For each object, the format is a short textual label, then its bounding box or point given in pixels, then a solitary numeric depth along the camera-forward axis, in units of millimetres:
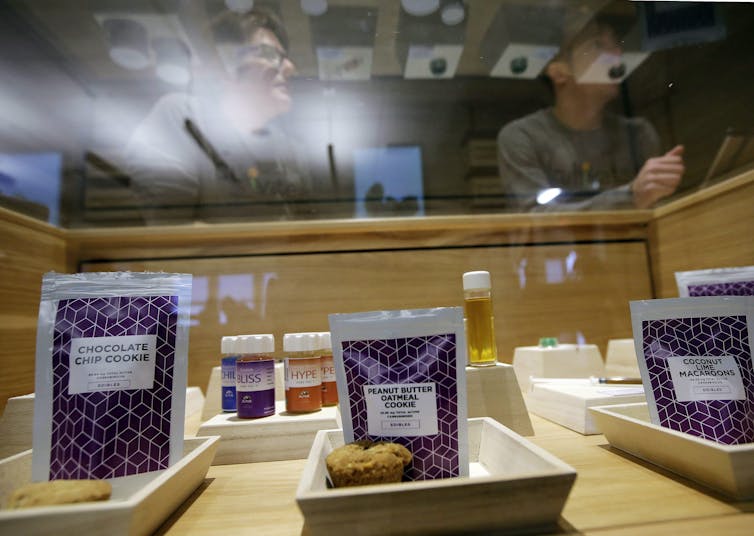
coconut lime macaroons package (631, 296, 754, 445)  472
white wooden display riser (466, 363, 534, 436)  628
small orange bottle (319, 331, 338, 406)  711
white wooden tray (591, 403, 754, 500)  384
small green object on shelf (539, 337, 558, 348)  927
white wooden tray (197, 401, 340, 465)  589
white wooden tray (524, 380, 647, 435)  635
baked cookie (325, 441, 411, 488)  377
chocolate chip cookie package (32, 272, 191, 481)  447
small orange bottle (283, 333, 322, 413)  652
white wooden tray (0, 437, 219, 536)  308
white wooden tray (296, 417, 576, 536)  328
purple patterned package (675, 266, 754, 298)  715
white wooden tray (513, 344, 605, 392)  870
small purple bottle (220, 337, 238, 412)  686
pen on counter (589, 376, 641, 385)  756
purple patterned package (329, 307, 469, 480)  444
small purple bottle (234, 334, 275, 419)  625
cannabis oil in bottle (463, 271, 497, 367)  681
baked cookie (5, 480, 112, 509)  339
